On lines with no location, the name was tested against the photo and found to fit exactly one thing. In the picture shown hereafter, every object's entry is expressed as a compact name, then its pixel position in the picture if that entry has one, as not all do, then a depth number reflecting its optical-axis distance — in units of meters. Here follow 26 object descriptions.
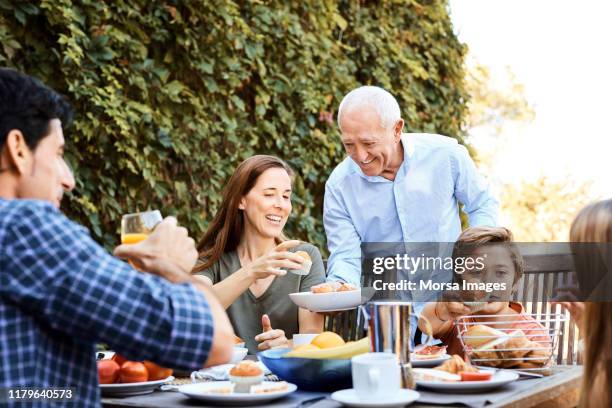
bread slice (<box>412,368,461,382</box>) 1.91
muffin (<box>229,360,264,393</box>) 1.85
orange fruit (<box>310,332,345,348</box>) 2.01
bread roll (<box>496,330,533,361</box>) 2.17
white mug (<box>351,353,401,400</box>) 1.69
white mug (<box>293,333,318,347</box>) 2.26
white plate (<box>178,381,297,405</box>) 1.77
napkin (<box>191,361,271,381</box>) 2.11
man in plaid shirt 1.31
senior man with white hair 3.58
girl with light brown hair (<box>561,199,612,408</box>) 1.68
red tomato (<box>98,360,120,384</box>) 1.95
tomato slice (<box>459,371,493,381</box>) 1.90
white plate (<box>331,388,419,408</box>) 1.66
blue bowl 1.91
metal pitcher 1.86
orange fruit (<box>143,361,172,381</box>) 2.01
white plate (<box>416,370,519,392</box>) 1.85
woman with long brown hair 3.21
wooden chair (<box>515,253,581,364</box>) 3.21
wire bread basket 2.16
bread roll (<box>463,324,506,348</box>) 2.17
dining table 1.76
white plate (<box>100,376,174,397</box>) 1.92
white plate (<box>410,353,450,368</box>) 2.17
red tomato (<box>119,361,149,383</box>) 1.95
